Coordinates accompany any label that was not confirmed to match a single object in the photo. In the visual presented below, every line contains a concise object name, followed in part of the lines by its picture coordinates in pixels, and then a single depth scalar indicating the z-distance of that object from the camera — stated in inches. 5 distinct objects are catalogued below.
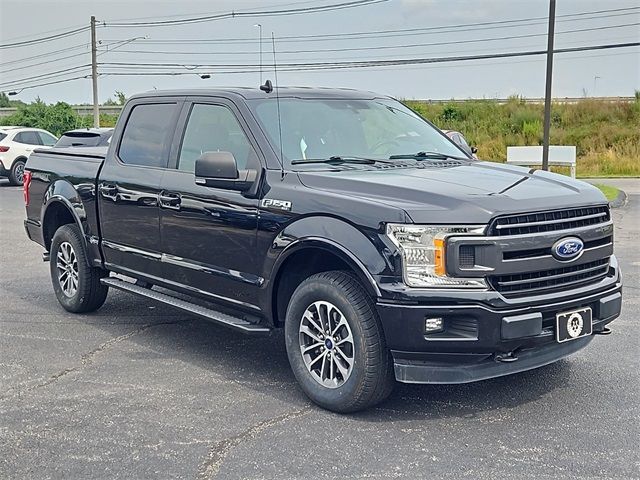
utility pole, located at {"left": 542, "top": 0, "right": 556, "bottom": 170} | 767.1
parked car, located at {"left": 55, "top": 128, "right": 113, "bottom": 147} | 630.5
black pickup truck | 168.9
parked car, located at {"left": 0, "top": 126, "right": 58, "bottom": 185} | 874.1
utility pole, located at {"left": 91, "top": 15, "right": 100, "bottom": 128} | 1716.3
